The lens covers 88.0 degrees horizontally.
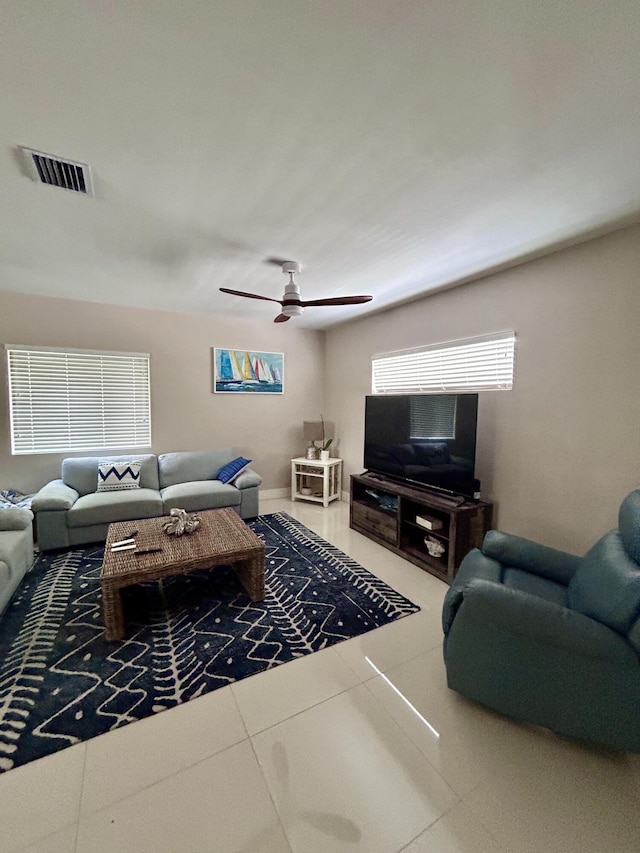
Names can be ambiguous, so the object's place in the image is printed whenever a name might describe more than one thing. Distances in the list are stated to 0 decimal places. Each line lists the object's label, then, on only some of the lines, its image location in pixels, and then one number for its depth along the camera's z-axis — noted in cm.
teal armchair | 128
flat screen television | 279
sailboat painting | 451
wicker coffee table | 198
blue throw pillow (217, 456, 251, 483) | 407
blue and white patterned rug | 155
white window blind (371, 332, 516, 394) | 286
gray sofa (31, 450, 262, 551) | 307
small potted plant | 471
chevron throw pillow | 359
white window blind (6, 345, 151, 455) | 360
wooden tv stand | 264
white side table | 455
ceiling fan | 260
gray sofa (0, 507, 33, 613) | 216
